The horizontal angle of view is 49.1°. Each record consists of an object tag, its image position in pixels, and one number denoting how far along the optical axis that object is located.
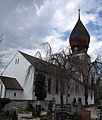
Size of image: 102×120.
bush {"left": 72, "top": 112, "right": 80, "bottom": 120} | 9.13
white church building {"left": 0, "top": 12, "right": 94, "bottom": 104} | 15.43
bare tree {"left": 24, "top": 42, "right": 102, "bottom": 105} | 13.56
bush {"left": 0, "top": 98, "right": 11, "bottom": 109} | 14.26
